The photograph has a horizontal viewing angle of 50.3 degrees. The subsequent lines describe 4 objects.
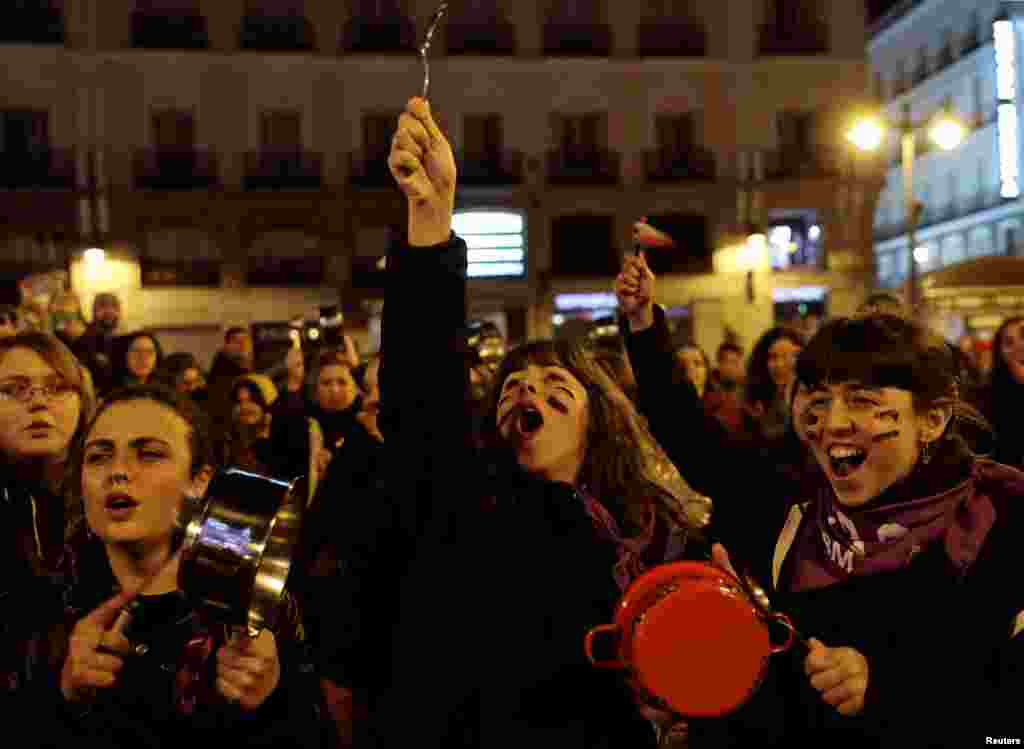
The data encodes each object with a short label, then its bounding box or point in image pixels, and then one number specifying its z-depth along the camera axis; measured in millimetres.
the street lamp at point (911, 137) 14133
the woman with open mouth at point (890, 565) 1893
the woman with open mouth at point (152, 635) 1625
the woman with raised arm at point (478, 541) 1802
